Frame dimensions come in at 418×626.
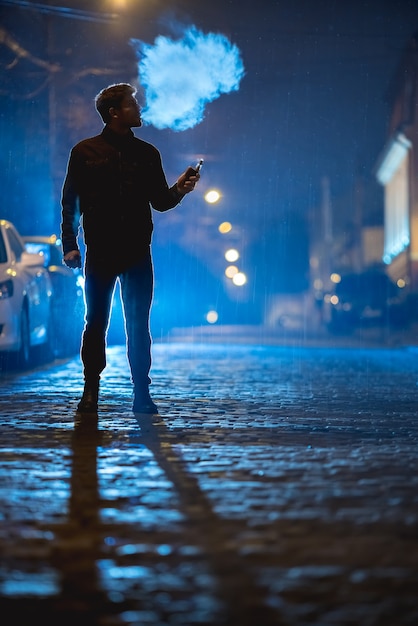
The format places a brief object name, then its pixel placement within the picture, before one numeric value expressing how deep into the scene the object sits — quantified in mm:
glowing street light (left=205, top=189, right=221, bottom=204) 53131
